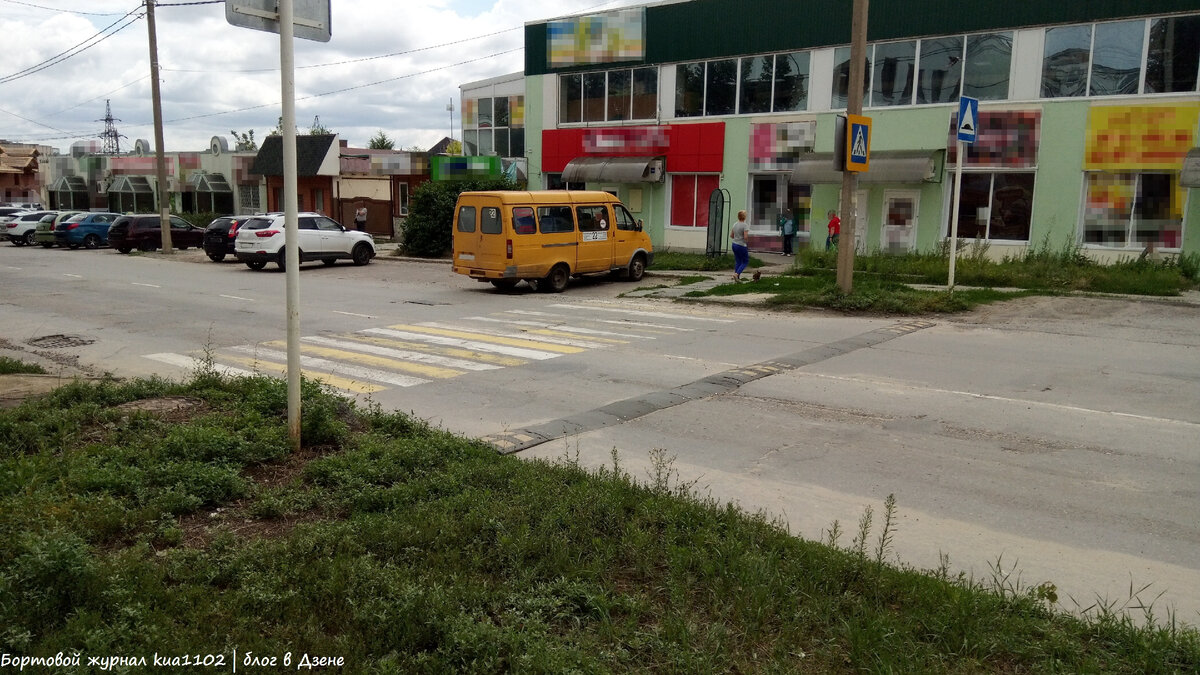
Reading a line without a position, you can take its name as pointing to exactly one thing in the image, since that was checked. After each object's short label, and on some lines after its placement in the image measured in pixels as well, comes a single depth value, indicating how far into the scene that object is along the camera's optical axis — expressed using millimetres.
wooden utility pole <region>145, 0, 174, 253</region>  33062
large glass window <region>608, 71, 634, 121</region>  30203
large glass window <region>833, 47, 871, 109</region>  25125
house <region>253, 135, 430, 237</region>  42125
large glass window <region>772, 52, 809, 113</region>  26047
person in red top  24797
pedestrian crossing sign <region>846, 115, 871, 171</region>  15672
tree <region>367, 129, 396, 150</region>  81062
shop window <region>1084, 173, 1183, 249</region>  20469
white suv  27078
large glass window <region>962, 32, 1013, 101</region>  22500
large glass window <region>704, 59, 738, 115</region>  27656
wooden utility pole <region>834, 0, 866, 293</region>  15648
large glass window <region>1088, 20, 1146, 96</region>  20609
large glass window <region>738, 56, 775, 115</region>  26844
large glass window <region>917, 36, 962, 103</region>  23281
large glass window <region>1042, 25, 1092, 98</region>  21359
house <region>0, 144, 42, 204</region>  71875
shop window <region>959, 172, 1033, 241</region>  22625
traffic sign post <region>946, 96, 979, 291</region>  14977
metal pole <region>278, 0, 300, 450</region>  5777
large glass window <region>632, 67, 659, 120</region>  29469
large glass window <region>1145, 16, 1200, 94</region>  19875
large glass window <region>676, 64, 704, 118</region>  28500
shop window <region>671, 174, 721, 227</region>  28781
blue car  39312
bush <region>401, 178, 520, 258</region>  31281
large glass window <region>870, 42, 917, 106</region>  24125
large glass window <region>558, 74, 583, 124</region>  31609
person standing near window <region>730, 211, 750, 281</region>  20828
